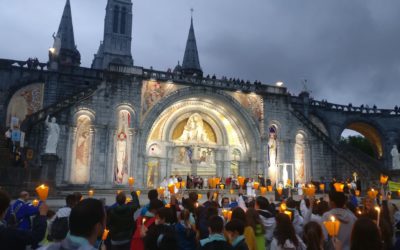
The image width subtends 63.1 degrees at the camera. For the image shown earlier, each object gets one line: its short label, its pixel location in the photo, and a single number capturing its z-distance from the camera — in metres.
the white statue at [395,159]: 28.40
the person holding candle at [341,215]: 4.64
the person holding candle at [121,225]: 5.79
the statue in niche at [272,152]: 28.51
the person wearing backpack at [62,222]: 4.36
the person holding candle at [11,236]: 2.92
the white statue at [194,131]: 28.41
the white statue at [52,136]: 18.17
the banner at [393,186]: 14.67
